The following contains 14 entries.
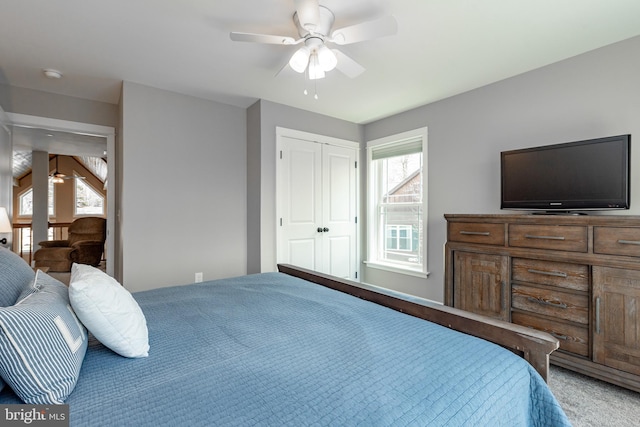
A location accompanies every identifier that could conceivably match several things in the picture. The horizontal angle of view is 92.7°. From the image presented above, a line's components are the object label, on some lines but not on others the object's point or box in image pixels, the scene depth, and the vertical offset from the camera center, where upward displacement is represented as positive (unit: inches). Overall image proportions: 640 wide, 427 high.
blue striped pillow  28.6 -13.9
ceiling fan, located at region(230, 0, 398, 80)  67.8 +42.7
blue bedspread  29.6 -19.1
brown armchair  219.6 -25.0
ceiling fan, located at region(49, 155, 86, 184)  312.5 +38.1
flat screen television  84.6 +11.4
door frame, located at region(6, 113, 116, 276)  131.2 +26.5
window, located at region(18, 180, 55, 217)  345.1 +13.8
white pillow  37.9 -13.0
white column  235.4 +16.5
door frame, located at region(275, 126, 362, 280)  142.9 +37.2
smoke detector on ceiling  108.8 +51.1
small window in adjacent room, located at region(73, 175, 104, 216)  375.2 +17.8
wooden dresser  74.5 -19.5
